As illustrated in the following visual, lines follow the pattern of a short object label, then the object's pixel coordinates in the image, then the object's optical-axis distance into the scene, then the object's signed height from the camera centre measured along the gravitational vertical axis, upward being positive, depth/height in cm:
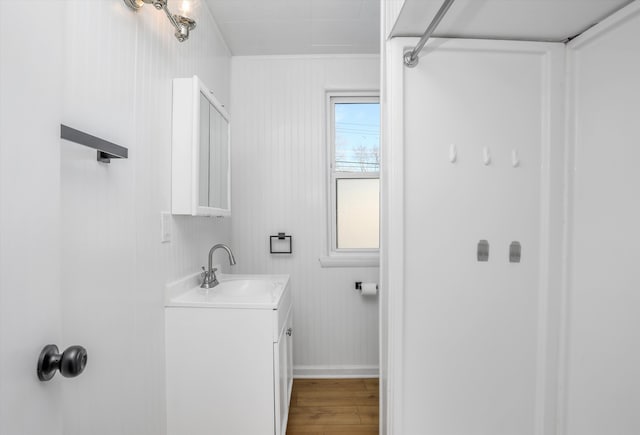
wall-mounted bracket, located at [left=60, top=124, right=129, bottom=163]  75 +19
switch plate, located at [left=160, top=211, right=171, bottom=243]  131 -7
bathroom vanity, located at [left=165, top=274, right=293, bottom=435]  135 -71
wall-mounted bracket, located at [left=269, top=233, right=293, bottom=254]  239 -27
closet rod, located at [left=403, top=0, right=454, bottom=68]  86 +59
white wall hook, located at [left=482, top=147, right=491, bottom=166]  115 +22
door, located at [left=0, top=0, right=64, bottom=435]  47 +0
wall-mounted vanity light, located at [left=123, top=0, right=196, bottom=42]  119 +80
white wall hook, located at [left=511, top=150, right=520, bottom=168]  115 +21
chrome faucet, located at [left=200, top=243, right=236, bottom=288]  164 -37
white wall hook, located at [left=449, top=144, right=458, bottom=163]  114 +23
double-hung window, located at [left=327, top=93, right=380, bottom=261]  249 +32
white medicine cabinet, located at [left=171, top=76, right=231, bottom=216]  138 +30
